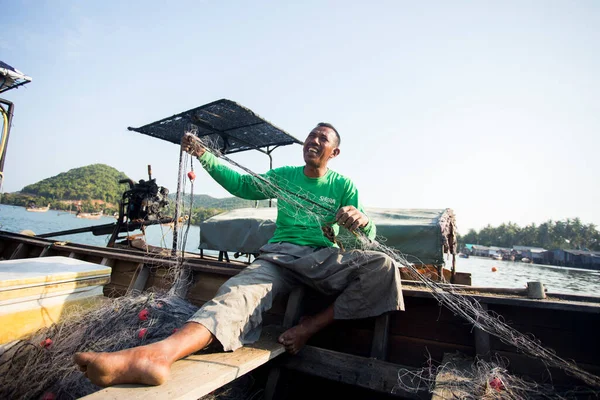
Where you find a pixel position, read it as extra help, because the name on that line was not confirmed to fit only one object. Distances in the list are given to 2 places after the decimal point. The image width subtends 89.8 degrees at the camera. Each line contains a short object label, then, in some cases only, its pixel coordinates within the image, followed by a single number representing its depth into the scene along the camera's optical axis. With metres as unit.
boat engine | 6.36
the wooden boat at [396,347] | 1.70
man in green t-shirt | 1.41
